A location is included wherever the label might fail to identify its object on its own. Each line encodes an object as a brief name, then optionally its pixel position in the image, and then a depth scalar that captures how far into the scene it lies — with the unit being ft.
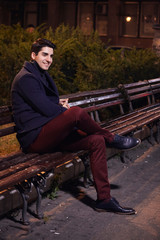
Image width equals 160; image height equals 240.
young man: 15.03
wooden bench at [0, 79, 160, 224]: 13.78
